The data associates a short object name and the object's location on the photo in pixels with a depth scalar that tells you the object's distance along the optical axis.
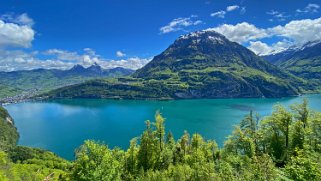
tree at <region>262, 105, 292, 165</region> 53.28
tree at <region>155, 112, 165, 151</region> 54.75
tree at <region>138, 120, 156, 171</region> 52.62
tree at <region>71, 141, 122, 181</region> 32.84
